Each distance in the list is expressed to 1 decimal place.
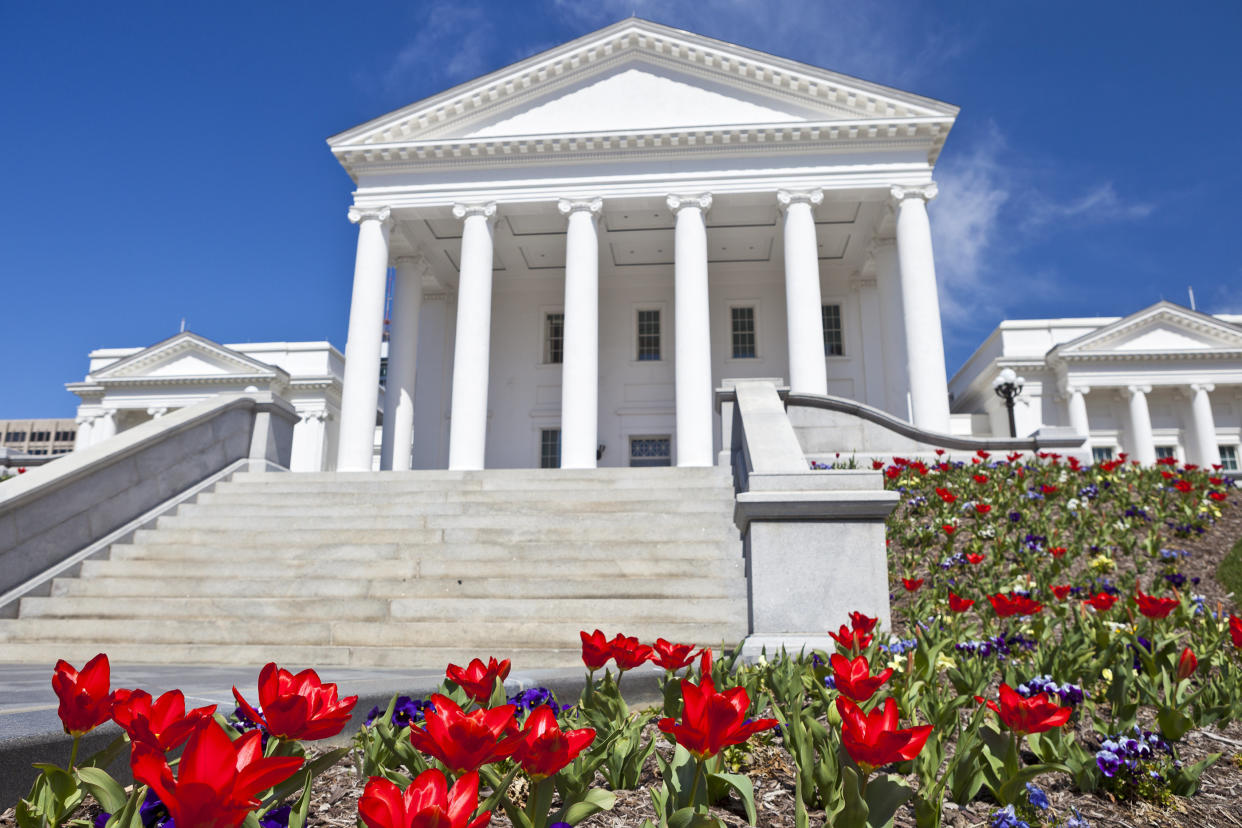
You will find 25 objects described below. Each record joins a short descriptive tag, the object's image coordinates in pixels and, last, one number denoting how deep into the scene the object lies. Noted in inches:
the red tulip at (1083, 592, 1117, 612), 192.7
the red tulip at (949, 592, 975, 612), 191.2
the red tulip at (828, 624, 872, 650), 161.3
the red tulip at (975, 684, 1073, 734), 106.3
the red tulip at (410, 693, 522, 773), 71.4
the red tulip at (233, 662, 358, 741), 77.5
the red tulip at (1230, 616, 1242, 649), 158.1
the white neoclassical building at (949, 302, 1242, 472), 1494.8
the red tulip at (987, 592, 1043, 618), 180.4
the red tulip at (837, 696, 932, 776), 81.9
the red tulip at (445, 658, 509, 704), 105.4
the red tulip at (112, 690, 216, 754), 73.4
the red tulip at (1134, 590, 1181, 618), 173.9
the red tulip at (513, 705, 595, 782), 77.9
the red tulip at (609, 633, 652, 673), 130.6
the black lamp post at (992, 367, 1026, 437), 792.9
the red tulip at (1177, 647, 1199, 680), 163.9
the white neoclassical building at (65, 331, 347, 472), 1688.0
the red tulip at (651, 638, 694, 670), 135.8
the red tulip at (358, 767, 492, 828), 58.1
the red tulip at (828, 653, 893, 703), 111.4
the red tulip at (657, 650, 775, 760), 83.0
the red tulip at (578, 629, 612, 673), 126.6
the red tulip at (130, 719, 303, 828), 55.8
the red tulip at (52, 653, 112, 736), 82.1
